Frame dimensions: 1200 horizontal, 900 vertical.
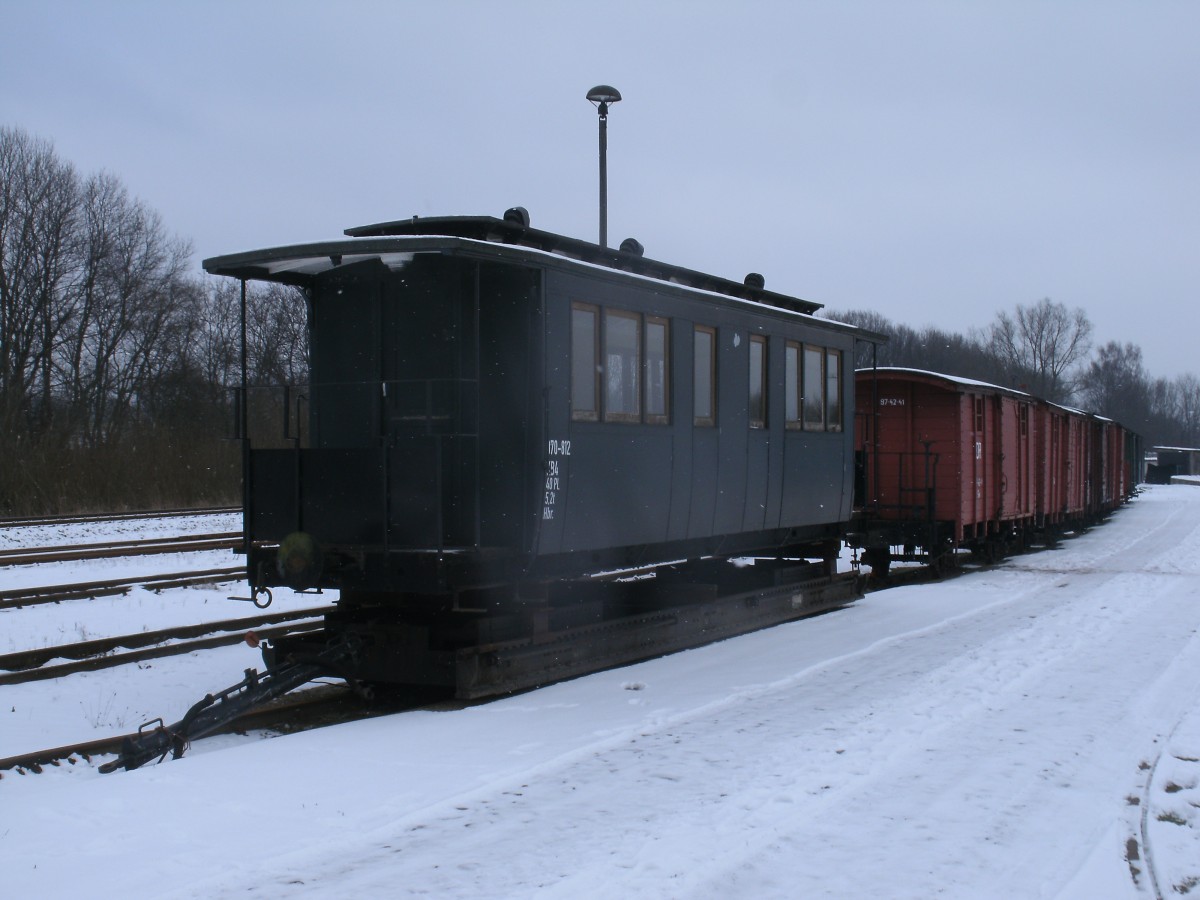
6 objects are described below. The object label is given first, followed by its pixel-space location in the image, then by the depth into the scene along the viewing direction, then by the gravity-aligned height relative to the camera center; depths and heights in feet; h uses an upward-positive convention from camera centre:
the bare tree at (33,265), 114.21 +21.17
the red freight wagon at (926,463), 57.72 -0.28
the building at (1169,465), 251.39 -1.92
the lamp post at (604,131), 48.80 +15.22
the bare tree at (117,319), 122.21 +16.54
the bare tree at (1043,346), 334.65 +33.96
